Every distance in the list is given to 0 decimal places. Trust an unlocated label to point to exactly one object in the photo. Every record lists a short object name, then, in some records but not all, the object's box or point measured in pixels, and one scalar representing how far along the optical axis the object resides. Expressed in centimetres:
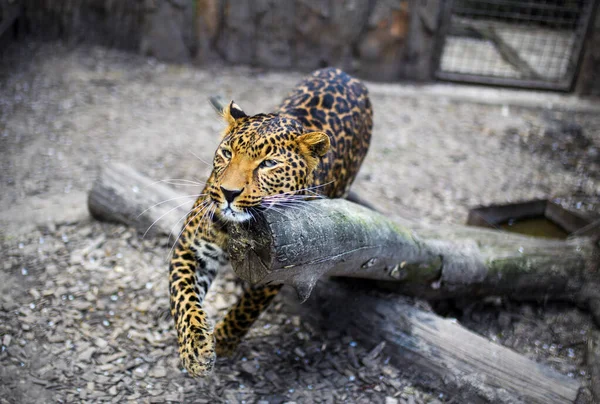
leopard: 303
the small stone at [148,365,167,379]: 383
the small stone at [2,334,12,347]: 380
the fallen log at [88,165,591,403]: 294
